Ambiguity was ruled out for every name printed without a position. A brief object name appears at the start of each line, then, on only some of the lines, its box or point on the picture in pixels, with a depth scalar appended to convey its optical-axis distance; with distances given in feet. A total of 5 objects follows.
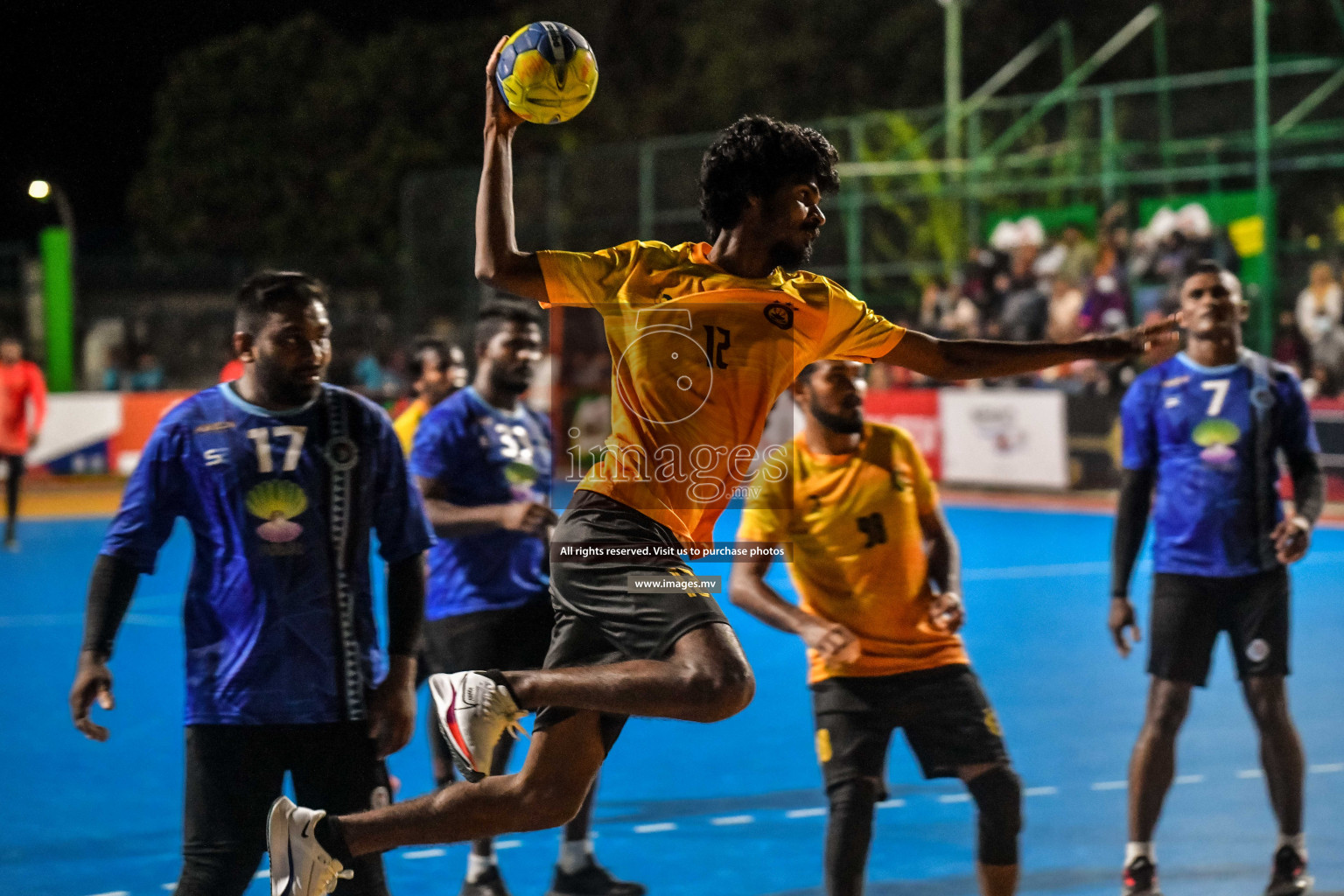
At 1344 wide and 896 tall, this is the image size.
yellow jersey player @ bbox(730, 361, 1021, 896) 17.03
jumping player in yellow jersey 13.92
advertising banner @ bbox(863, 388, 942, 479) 73.67
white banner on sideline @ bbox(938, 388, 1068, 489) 69.87
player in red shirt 58.08
